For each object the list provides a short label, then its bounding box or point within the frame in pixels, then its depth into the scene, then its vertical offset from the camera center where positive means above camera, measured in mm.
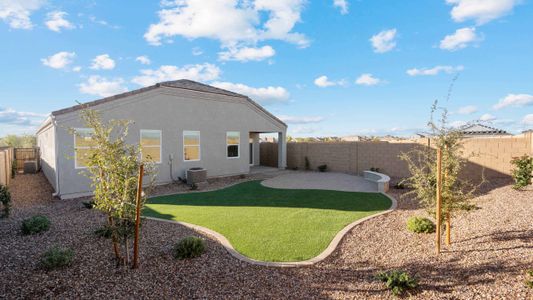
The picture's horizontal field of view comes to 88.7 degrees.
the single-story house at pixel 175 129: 11117 +875
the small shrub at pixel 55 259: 4668 -1962
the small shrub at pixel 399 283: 4000 -2056
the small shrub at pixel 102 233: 6038 -1957
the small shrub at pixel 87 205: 9035 -1967
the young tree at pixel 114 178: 4547 -545
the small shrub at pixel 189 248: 5219 -1997
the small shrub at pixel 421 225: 6469 -1937
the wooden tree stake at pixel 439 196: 5070 -977
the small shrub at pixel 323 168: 18862 -1598
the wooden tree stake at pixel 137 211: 4587 -1110
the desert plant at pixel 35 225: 6418 -1893
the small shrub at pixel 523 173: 9938 -1048
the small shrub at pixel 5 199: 7988 -1555
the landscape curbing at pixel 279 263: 5051 -2155
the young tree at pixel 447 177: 5379 -658
